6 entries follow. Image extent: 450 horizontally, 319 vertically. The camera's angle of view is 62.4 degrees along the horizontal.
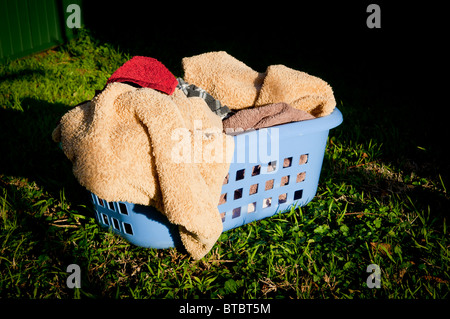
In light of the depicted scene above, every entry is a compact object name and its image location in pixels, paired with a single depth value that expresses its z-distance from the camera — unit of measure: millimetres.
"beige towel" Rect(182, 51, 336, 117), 1717
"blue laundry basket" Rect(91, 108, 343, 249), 1444
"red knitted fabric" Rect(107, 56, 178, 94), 1536
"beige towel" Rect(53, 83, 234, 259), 1244
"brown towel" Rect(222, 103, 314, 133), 1567
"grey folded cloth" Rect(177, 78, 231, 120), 1713
